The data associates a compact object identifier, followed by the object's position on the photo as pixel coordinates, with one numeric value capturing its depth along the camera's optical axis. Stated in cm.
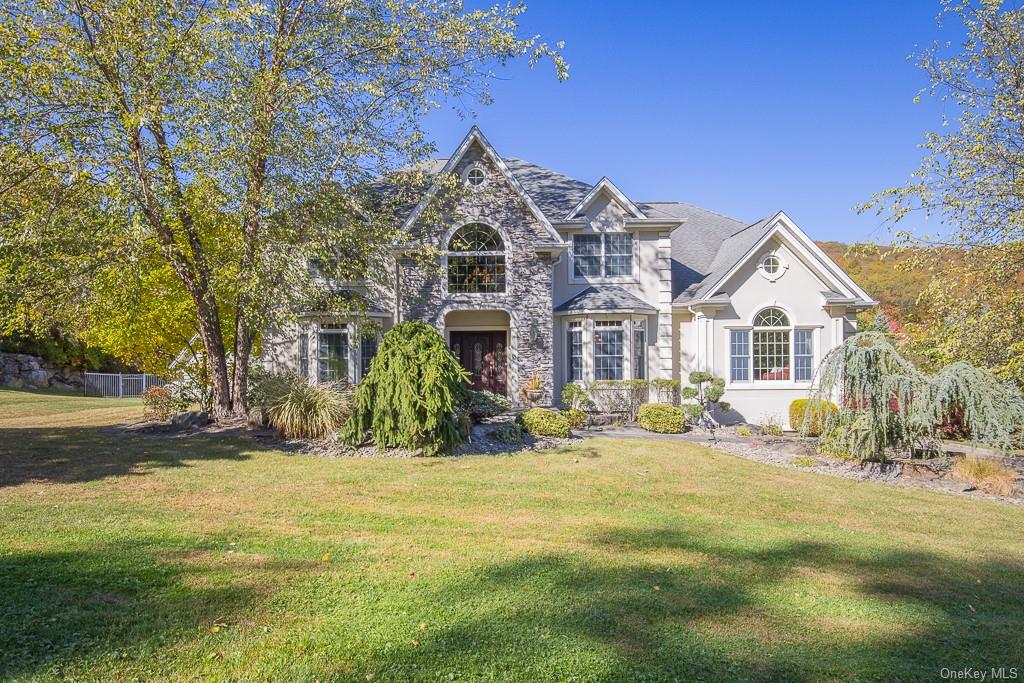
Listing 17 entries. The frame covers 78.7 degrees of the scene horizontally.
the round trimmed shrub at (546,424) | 1464
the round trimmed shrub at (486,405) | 1488
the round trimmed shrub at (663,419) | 1652
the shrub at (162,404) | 1652
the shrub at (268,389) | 1466
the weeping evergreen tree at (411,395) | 1209
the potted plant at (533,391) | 1848
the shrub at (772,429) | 1656
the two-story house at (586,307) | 1873
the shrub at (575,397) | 1774
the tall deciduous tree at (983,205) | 1283
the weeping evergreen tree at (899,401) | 1130
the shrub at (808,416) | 1274
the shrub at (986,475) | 1086
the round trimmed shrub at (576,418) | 1620
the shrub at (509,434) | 1402
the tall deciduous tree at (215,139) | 1131
